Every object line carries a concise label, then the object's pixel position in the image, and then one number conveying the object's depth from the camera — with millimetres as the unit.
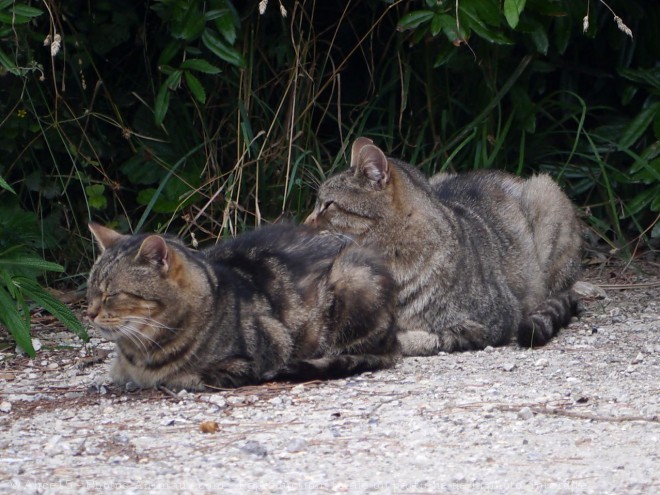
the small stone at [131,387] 11422
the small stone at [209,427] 9602
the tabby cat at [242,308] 11187
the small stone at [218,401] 10586
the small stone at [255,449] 8802
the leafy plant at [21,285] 12141
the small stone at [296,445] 8922
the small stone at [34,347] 13243
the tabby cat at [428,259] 13500
